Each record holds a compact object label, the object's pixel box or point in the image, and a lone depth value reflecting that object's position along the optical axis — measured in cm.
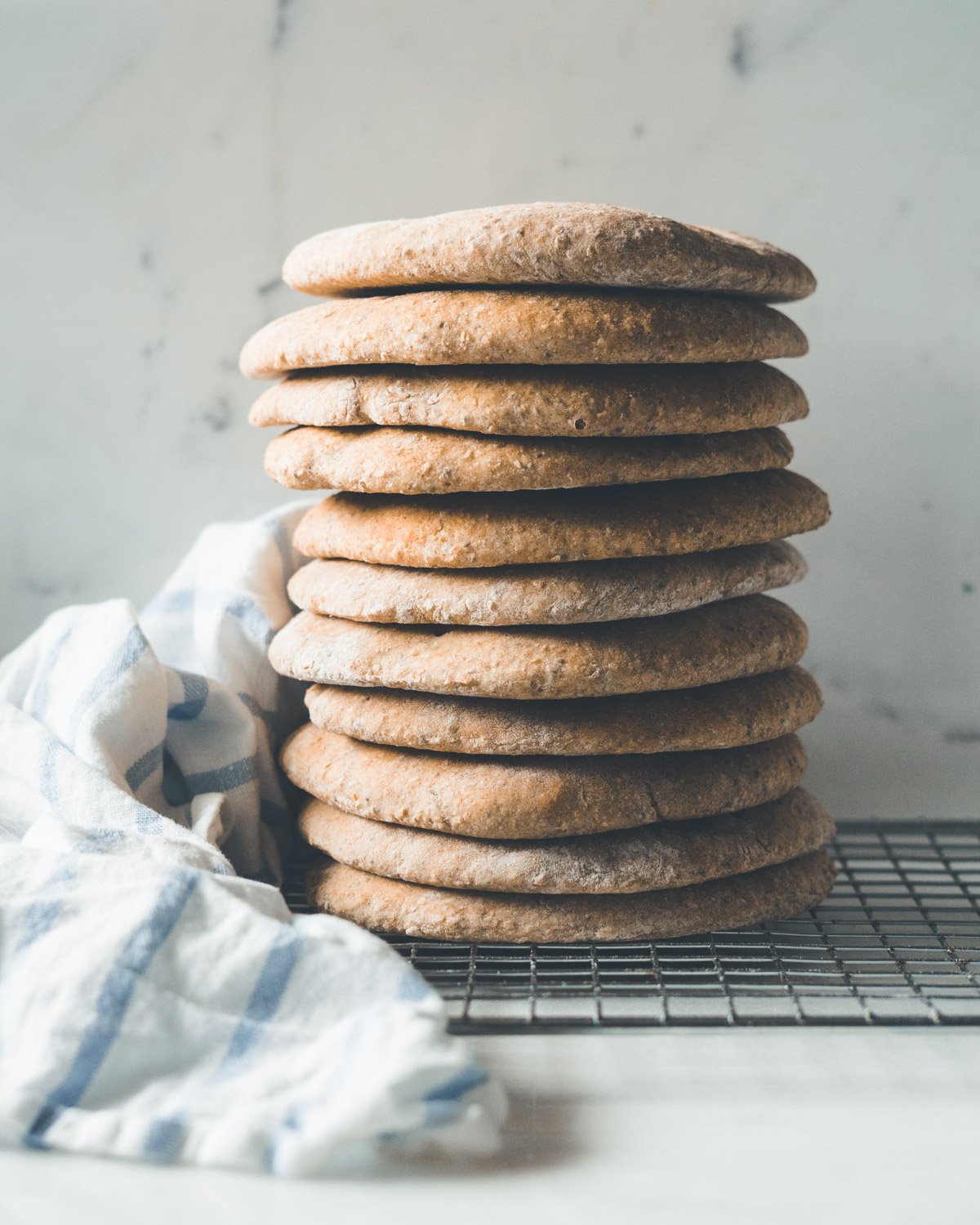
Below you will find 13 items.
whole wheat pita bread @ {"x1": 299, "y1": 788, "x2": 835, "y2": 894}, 48
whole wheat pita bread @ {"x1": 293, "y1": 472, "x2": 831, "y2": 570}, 47
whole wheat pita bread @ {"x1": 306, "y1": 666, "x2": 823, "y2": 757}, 48
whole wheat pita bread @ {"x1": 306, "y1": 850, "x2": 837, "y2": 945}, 48
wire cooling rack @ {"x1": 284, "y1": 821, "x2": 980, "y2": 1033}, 45
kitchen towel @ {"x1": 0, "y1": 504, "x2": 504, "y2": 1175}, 39
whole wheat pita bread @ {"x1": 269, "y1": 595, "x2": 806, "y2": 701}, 47
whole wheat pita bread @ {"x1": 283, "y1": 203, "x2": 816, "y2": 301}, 46
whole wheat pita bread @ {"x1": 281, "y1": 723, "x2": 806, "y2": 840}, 48
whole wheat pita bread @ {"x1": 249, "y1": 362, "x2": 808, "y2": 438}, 46
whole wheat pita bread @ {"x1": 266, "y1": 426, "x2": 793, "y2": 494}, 46
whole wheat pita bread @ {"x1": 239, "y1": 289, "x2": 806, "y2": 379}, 46
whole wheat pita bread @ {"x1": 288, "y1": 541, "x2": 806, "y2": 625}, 47
